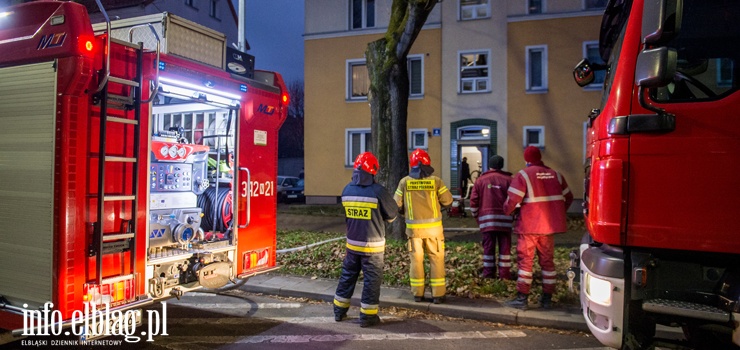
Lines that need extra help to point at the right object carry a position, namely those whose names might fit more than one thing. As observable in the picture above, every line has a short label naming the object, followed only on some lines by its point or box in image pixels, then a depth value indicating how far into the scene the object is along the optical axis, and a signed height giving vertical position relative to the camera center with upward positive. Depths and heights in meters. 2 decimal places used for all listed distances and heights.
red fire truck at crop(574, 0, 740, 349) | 2.93 +0.00
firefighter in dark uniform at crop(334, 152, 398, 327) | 5.58 -0.60
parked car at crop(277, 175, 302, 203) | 23.36 -0.28
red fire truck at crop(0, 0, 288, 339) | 3.65 +0.05
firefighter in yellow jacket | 6.27 -0.52
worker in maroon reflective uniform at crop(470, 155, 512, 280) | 7.29 -0.57
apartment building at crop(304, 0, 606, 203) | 17.56 +3.45
